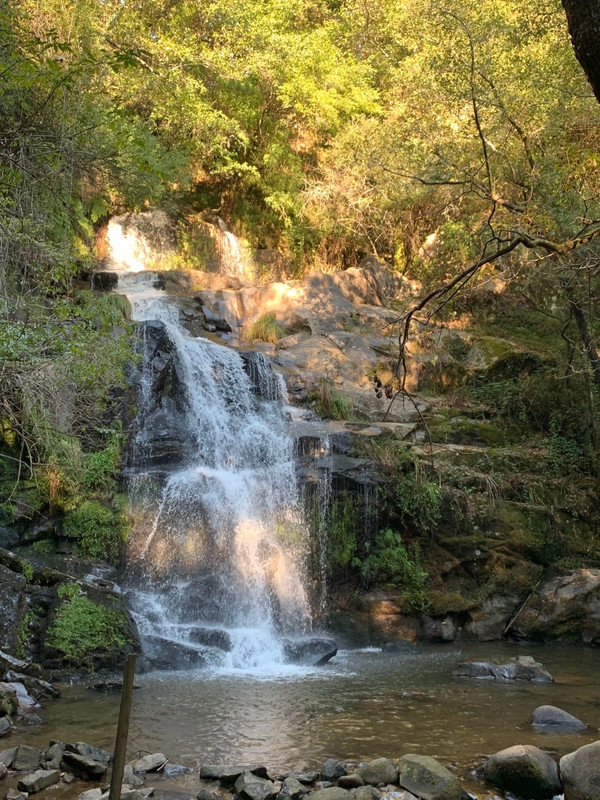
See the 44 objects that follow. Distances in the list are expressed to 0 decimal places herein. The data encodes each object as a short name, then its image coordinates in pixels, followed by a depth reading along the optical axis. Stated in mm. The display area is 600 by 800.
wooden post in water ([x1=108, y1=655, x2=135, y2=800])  3645
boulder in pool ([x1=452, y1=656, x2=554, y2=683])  9016
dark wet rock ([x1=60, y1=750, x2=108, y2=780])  5336
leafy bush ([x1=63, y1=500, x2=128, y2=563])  10484
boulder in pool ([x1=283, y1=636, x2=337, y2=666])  9719
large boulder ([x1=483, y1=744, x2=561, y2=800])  5297
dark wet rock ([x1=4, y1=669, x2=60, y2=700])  7312
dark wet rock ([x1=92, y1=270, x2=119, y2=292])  17906
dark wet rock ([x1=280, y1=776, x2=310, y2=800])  5028
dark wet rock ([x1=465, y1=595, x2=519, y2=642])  11680
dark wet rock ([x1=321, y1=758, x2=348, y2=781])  5449
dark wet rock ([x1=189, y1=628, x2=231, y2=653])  9586
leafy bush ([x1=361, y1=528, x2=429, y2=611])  11547
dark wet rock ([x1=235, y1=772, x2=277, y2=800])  5012
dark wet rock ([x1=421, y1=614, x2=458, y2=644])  11289
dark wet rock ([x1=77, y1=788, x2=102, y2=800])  4831
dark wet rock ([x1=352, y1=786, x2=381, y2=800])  5004
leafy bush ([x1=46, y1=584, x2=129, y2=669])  8406
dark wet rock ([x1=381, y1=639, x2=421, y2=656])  10852
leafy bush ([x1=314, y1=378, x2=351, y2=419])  14711
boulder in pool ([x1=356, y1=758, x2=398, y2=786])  5379
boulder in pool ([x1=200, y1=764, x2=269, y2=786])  5395
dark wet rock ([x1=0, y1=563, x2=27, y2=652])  8055
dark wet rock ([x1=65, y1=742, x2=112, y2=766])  5547
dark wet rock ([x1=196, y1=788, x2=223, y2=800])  4961
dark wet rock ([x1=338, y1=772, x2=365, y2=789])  5332
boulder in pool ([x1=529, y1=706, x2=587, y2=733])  6782
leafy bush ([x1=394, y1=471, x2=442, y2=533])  12281
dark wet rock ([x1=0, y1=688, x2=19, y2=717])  6555
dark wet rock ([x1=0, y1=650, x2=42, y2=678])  7492
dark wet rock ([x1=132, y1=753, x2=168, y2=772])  5582
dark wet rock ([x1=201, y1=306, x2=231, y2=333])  17794
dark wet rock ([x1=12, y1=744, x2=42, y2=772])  5370
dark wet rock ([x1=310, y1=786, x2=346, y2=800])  4918
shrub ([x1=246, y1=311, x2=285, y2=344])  18000
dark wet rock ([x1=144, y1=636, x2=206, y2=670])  9008
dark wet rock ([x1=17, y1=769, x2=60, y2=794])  5000
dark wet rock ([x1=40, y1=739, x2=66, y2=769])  5430
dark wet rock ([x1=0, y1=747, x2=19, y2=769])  5359
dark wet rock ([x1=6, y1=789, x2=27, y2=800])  4820
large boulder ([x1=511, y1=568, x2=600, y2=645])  11484
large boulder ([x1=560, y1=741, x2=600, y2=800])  5074
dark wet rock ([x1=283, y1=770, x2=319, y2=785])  5367
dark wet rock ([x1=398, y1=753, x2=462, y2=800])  5113
